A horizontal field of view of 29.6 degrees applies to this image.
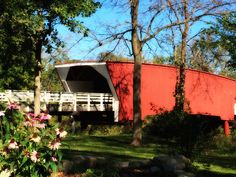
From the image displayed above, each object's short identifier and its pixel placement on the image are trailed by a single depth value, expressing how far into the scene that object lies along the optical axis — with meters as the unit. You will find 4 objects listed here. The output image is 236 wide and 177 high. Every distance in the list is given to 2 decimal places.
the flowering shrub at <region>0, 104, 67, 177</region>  6.53
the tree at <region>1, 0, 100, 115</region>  17.39
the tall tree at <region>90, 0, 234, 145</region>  18.27
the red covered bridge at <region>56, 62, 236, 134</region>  31.53
